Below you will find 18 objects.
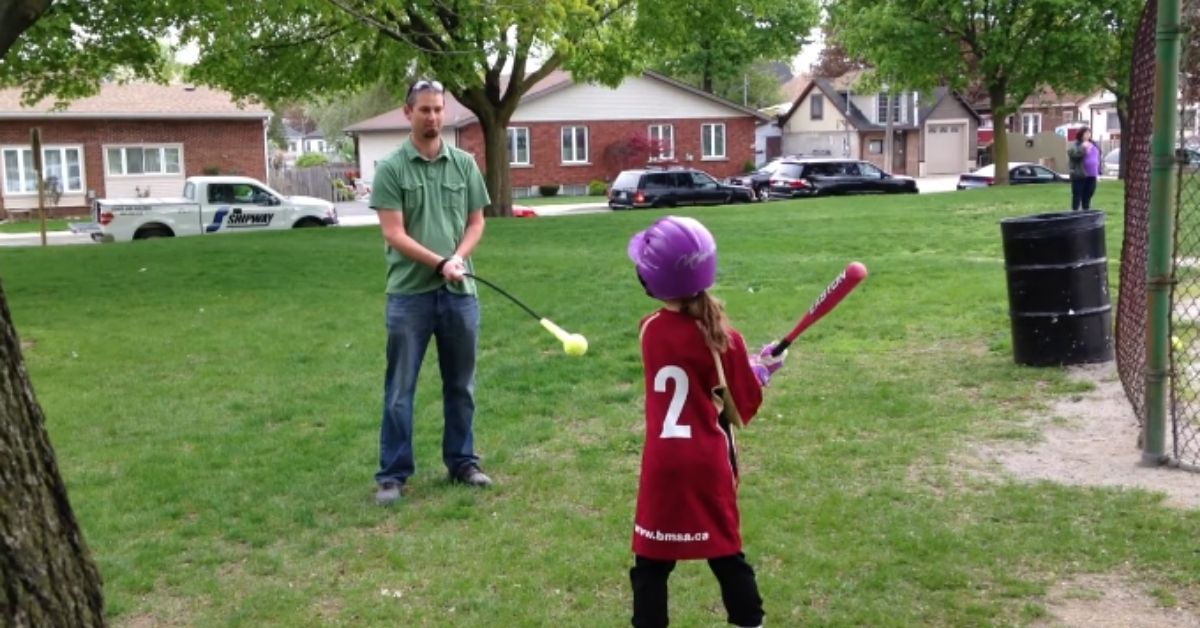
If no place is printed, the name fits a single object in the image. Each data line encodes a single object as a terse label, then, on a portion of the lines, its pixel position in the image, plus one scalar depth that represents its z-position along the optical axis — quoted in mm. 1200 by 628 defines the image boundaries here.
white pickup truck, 23312
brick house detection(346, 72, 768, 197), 47406
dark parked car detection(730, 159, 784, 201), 35750
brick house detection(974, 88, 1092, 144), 67812
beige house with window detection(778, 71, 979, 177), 61469
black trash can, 7457
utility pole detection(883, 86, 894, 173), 51250
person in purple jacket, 18578
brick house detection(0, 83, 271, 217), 36875
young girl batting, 3240
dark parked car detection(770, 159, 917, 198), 35031
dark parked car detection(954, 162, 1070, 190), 37688
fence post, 5258
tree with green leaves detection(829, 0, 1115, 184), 32281
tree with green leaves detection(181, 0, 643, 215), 15883
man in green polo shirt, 5066
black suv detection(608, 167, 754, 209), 33000
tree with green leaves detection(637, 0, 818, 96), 23328
